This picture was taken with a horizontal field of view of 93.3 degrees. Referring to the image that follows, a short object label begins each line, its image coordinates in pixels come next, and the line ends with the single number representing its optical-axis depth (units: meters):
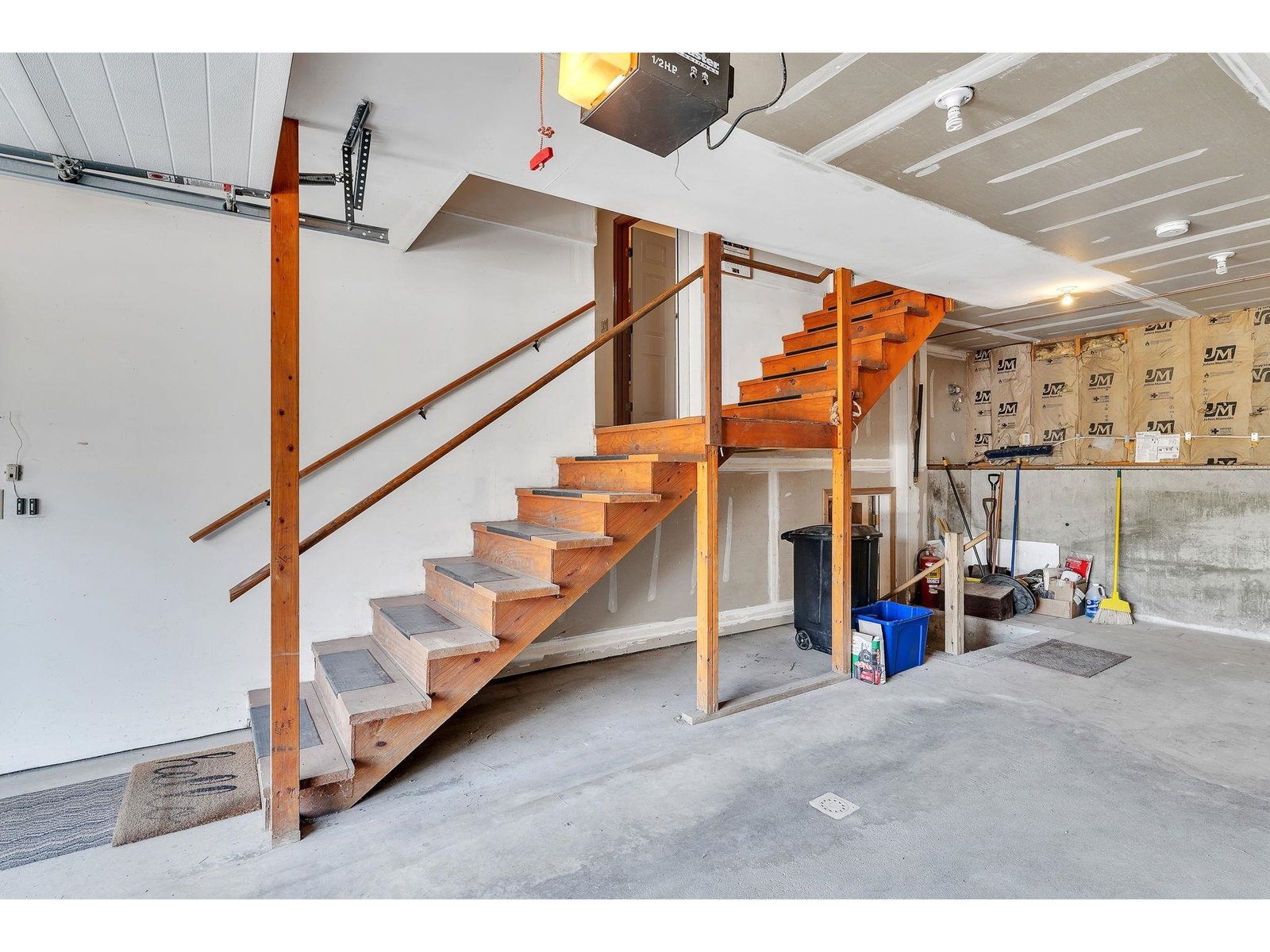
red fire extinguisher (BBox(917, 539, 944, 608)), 5.41
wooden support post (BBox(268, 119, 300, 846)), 1.98
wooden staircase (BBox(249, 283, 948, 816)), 2.26
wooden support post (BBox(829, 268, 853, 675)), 3.64
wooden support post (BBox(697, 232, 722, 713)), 3.02
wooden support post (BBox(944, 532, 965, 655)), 4.08
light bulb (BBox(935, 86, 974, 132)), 2.00
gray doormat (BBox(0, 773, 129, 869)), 1.96
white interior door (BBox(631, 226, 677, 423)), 4.67
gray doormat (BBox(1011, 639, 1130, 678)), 3.81
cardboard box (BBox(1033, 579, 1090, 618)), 5.20
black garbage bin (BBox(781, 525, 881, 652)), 4.20
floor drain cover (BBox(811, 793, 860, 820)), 2.18
